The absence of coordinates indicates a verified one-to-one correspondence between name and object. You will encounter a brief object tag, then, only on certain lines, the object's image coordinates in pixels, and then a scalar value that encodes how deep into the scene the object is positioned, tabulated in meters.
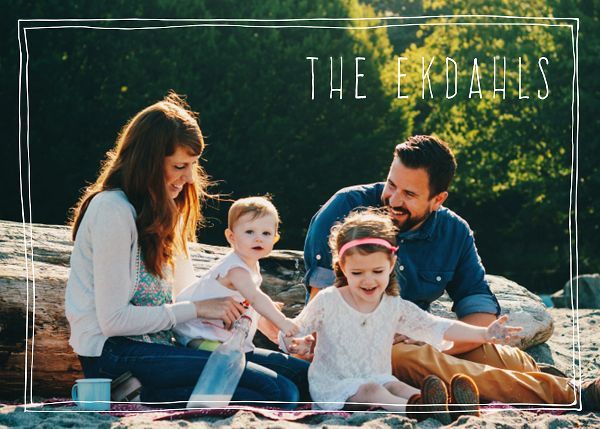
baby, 4.60
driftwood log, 5.02
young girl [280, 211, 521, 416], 4.39
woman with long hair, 4.21
